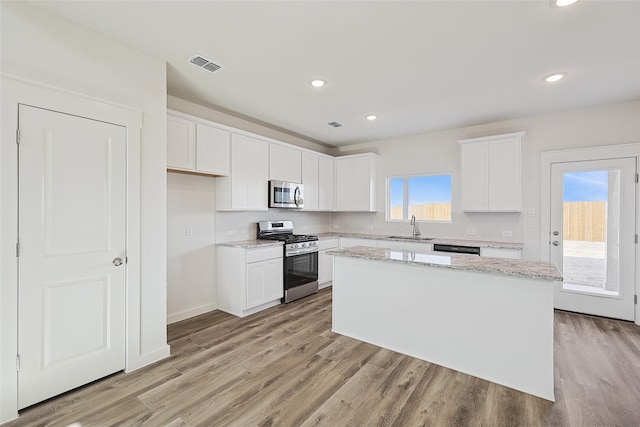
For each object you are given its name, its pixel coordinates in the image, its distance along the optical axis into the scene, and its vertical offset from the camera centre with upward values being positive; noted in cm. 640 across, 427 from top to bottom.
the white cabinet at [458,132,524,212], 409 +57
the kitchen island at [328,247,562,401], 216 -85
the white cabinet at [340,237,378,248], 504 -53
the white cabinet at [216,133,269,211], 387 +44
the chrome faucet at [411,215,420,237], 510 -28
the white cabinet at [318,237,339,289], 502 -90
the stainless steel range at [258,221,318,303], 430 -73
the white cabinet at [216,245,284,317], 374 -90
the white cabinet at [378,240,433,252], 450 -53
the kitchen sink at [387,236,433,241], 483 -43
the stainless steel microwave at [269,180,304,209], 442 +26
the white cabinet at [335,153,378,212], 550 +56
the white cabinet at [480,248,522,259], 398 -55
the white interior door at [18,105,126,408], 197 -31
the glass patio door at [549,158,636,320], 362 -28
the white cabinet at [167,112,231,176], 322 +77
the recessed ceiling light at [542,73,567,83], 291 +138
